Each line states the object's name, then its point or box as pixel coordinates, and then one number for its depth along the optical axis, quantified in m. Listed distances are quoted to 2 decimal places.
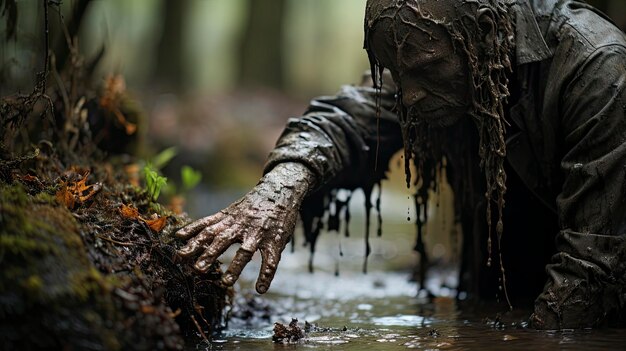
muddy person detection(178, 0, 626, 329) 3.75
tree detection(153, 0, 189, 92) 17.38
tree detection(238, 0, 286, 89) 18.28
